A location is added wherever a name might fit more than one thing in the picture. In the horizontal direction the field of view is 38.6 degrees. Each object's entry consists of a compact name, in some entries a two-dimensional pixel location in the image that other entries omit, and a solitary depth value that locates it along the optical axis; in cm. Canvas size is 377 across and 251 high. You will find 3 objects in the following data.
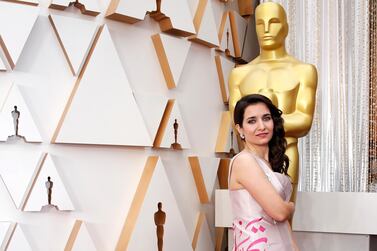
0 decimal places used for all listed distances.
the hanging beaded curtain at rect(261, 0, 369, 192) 343
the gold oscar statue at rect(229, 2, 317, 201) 259
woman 175
